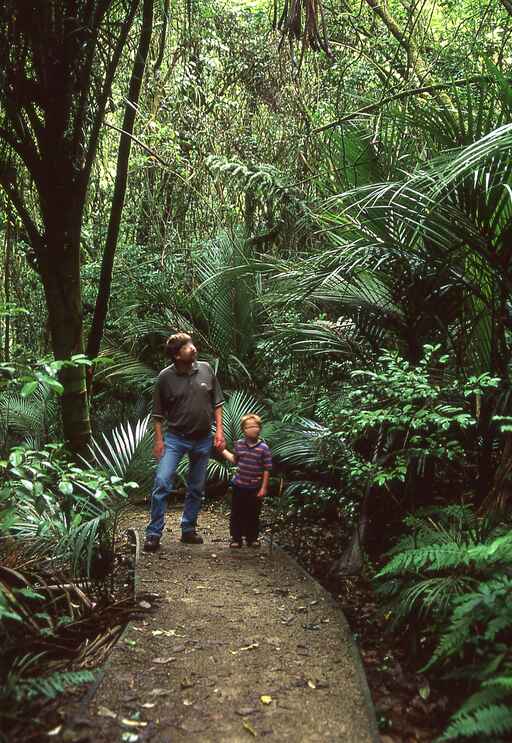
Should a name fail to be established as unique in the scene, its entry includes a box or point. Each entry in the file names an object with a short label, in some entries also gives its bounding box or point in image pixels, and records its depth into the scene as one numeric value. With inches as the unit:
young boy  233.8
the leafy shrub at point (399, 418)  163.0
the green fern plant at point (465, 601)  107.6
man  226.7
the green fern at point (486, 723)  99.1
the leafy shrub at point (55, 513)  147.1
